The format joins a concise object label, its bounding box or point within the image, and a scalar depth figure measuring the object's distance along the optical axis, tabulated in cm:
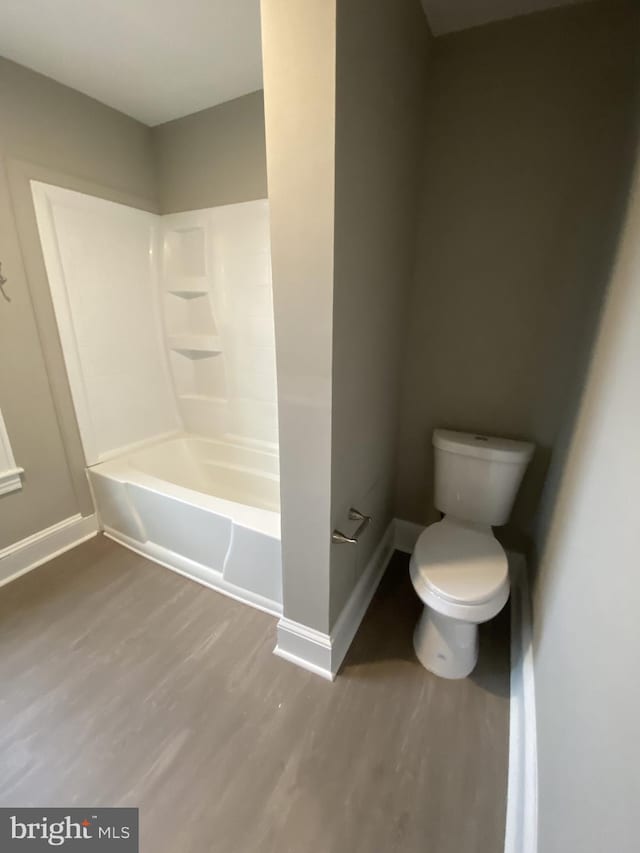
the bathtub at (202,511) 153
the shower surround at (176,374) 169
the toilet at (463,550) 118
